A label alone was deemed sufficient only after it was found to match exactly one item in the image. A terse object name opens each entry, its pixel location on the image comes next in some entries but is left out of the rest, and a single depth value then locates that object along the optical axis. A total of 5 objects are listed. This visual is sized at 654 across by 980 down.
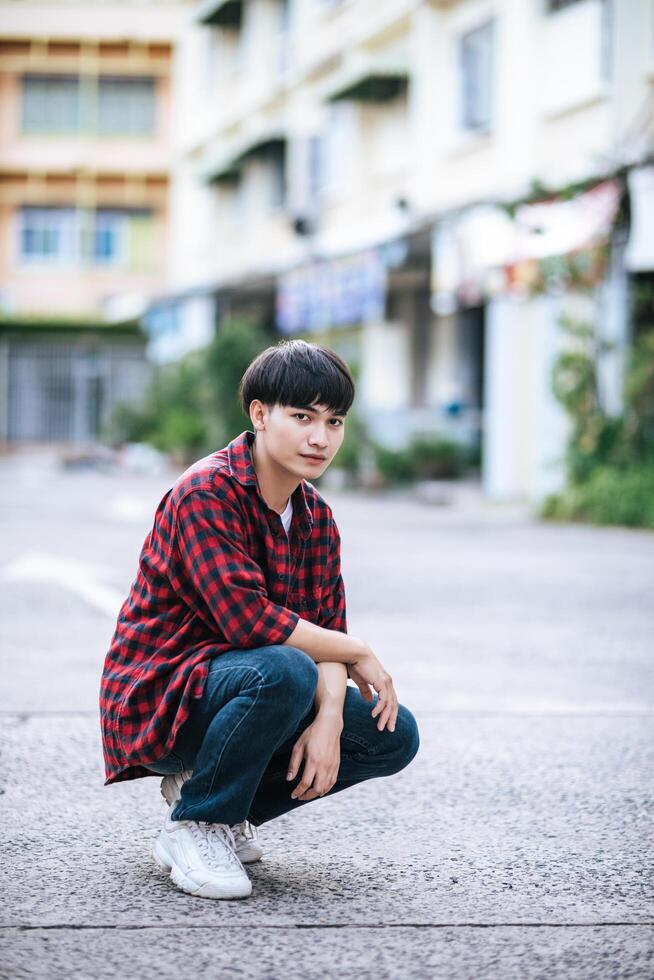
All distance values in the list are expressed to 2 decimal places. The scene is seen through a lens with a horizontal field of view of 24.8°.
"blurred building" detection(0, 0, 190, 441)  40.84
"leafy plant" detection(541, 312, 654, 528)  14.63
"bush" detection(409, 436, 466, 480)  21.42
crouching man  3.18
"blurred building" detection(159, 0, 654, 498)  17.09
